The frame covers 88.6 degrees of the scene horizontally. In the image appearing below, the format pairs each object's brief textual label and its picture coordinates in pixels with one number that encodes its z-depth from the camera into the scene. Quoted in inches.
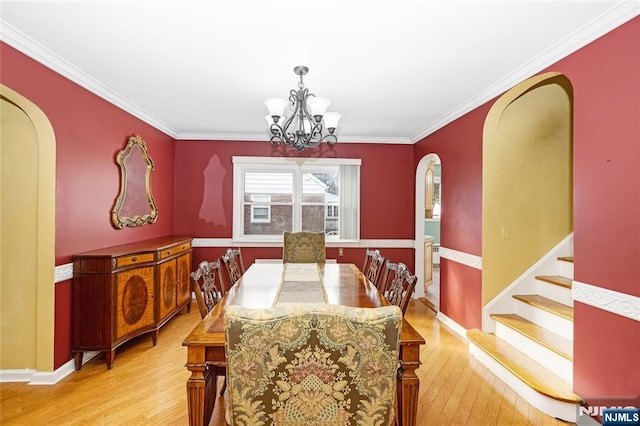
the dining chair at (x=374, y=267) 115.0
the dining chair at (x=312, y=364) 42.5
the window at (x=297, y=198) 205.5
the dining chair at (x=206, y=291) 78.1
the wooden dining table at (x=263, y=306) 62.3
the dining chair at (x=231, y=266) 115.0
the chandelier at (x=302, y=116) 99.2
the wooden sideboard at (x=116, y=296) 112.4
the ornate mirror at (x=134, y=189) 140.0
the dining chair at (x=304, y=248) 154.7
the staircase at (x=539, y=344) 91.1
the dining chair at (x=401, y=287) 75.5
